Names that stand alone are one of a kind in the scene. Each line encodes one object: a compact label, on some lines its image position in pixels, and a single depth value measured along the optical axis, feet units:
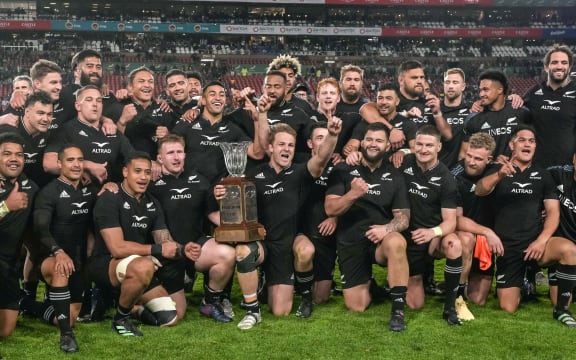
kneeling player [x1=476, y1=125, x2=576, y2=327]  18.99
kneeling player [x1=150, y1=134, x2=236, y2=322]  18.62
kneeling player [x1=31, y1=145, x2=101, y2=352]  16.05
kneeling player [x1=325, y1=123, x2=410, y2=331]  17.92
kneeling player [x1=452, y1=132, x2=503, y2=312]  19.27
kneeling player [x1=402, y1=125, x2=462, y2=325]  18.15
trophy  17.34
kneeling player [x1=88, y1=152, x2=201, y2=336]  17.02
